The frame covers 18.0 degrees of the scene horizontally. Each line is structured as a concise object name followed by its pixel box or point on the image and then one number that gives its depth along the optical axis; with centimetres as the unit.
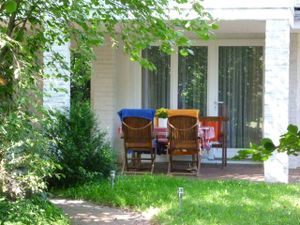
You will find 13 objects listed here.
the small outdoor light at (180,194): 1034
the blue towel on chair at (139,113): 1567
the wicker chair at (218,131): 1742
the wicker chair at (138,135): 1567
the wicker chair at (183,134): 1540
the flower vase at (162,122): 1806
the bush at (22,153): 765
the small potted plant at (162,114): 1692
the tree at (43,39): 757
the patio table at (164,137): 1638
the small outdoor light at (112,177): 1292
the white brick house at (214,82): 1873
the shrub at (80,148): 1335
